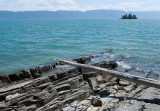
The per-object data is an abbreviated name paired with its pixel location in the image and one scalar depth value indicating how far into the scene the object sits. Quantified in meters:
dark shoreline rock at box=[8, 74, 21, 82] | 11.97
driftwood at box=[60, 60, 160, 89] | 8.53
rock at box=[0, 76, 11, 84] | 11.62
